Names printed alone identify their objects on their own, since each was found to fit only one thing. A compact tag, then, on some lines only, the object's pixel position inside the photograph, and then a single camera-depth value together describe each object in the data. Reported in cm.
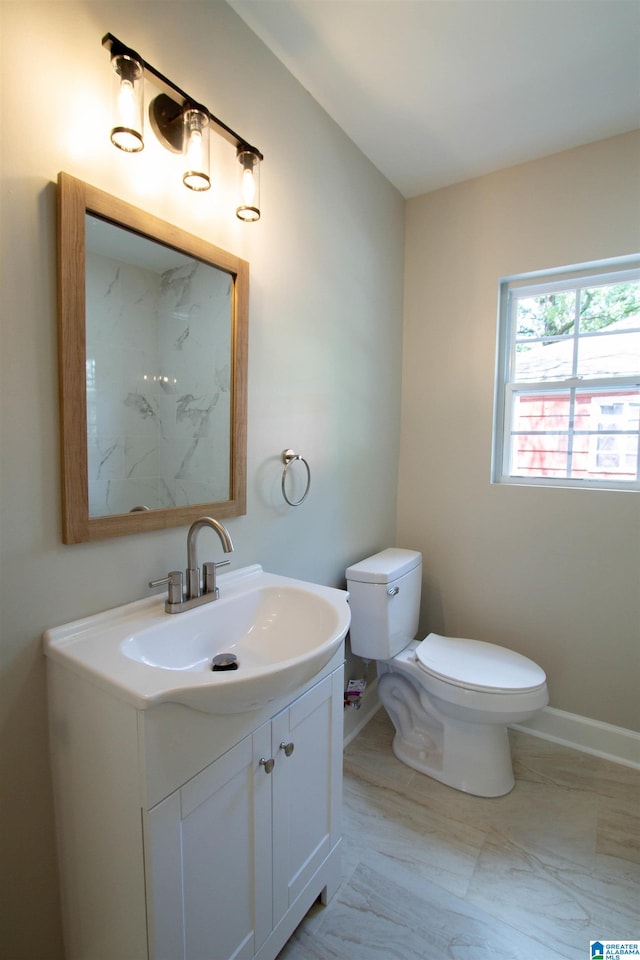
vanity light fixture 89
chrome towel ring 150
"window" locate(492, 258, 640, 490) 189
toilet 158
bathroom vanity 75
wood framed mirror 90
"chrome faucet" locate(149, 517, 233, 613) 104
